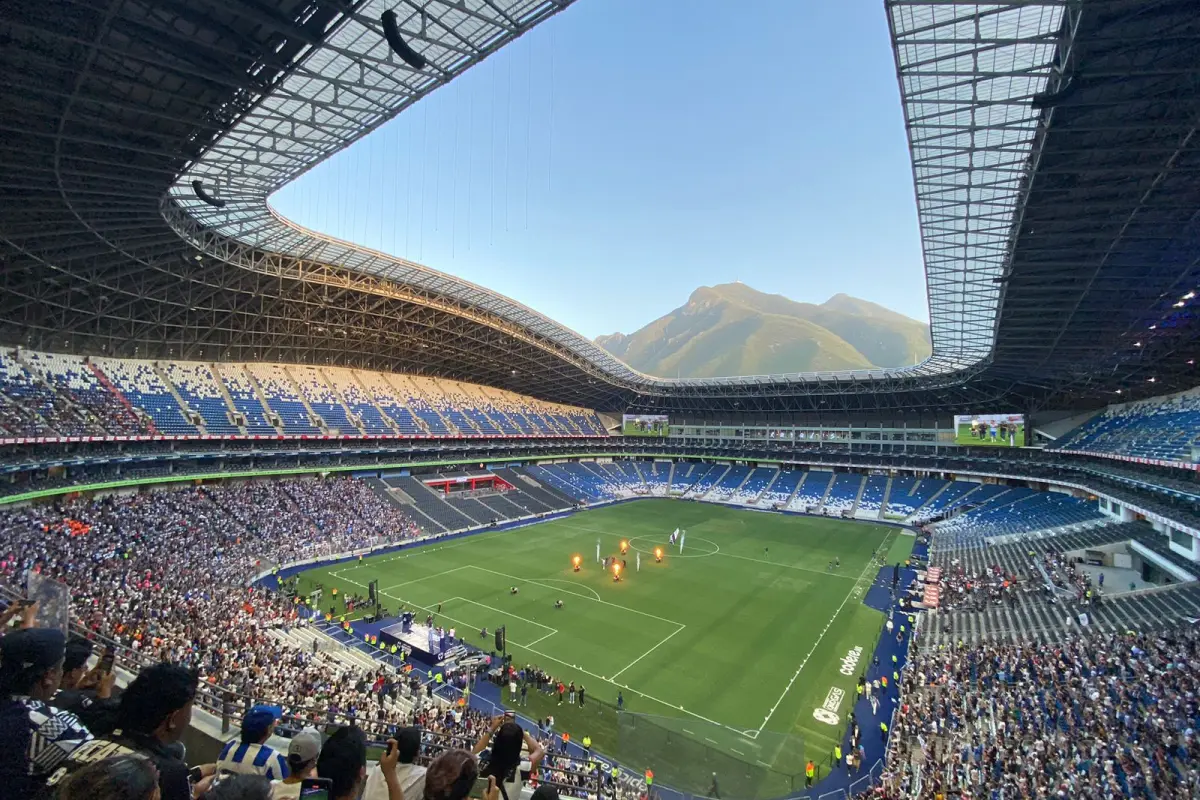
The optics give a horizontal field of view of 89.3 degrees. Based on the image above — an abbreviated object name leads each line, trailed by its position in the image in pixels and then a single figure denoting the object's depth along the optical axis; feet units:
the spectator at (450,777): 10.73
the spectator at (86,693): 12.31
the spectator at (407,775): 13.17
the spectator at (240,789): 8.61
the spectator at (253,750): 13.98
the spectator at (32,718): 9.44
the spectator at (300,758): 12.19
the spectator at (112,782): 6.84
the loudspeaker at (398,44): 40.65
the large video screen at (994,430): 185.47
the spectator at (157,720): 9.89
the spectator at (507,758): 13.07
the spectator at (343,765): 11.30
